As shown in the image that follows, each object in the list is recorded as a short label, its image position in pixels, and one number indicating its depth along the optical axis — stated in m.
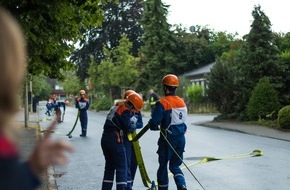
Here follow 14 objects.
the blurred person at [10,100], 1.59
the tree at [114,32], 58.88
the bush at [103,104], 54.84
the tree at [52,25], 6.84
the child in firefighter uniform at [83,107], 18.22
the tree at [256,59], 25.56
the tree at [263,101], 23.58
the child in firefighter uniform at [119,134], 6.68
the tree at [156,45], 48.93
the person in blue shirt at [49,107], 40.82
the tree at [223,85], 26.81
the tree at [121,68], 52.47
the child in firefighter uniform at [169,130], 7.41
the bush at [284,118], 19.64
